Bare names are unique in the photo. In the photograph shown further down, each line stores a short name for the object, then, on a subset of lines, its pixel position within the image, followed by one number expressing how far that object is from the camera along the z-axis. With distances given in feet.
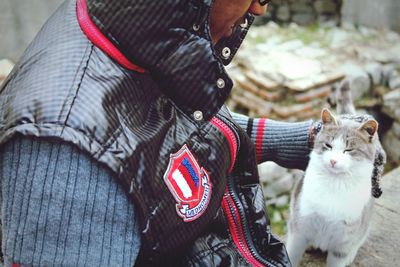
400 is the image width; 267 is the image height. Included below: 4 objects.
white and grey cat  6.06
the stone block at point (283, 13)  19.42
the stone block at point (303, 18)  19.36
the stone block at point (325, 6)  19.01
